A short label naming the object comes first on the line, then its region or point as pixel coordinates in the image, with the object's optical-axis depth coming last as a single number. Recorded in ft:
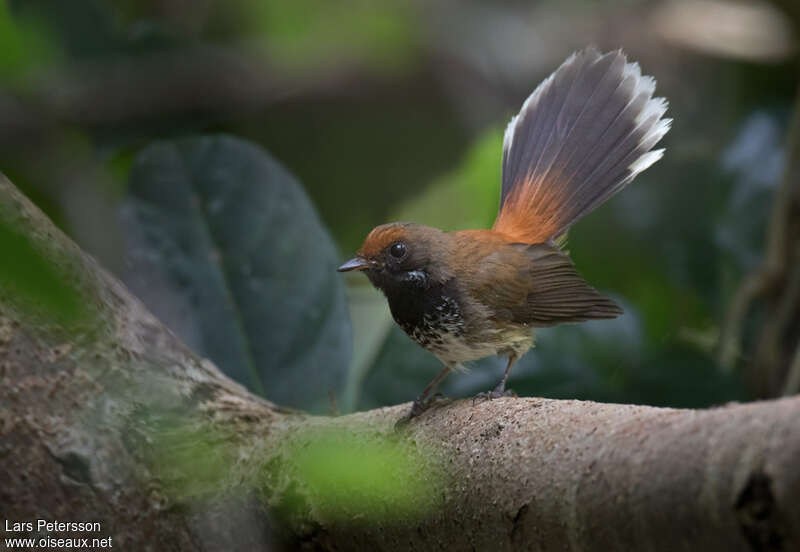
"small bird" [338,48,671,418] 18.80
